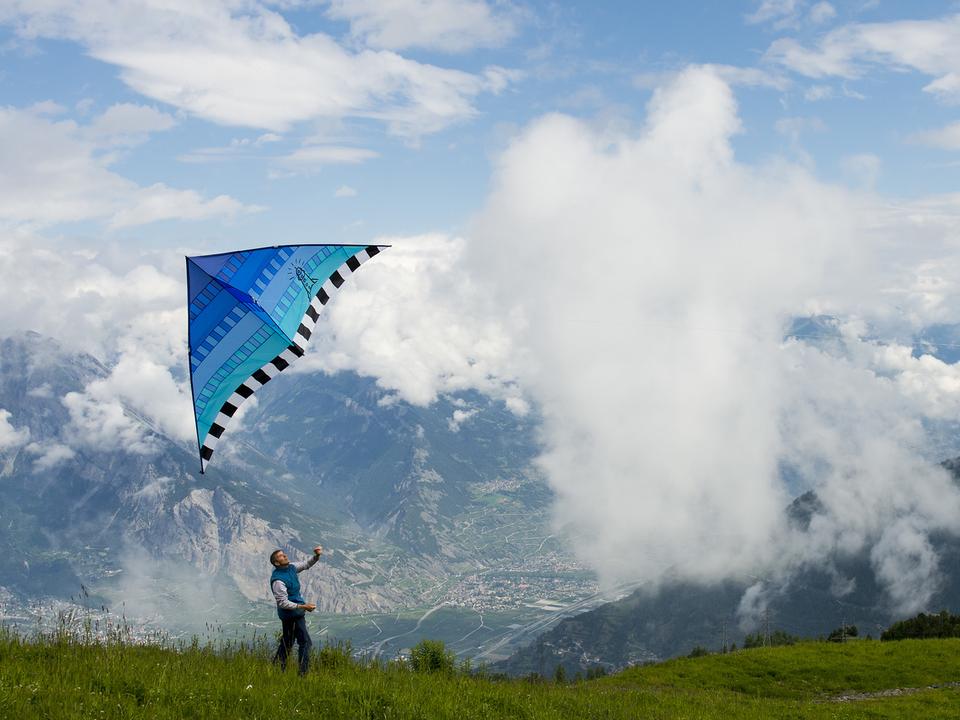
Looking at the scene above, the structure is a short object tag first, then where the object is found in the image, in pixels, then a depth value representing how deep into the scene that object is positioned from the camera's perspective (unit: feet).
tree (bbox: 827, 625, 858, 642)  176.36
